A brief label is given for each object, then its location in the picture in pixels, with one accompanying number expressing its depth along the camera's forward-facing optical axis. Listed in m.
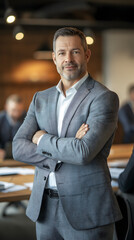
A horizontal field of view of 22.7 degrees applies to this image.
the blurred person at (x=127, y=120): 5.93
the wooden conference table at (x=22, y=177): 2.49
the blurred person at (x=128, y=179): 2.28
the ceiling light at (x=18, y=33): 4.57
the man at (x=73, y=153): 1.74
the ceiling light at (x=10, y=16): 3.85
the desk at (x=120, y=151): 4.32
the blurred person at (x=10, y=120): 5.00
